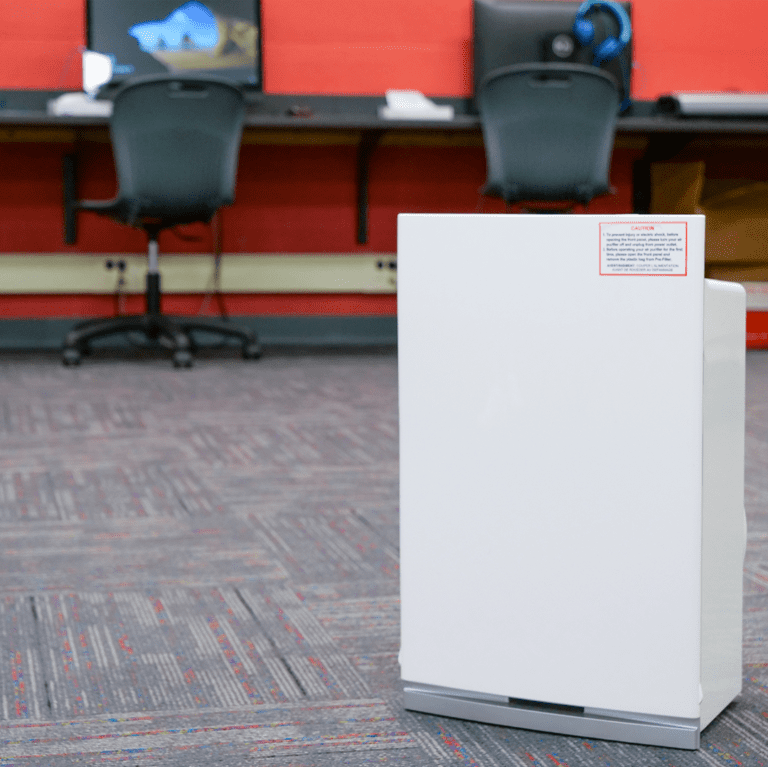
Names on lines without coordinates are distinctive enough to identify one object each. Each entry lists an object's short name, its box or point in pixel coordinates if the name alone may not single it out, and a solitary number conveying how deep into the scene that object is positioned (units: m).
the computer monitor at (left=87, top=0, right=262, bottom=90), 3.86
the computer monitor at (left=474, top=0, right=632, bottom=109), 3.98
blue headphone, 3.97
